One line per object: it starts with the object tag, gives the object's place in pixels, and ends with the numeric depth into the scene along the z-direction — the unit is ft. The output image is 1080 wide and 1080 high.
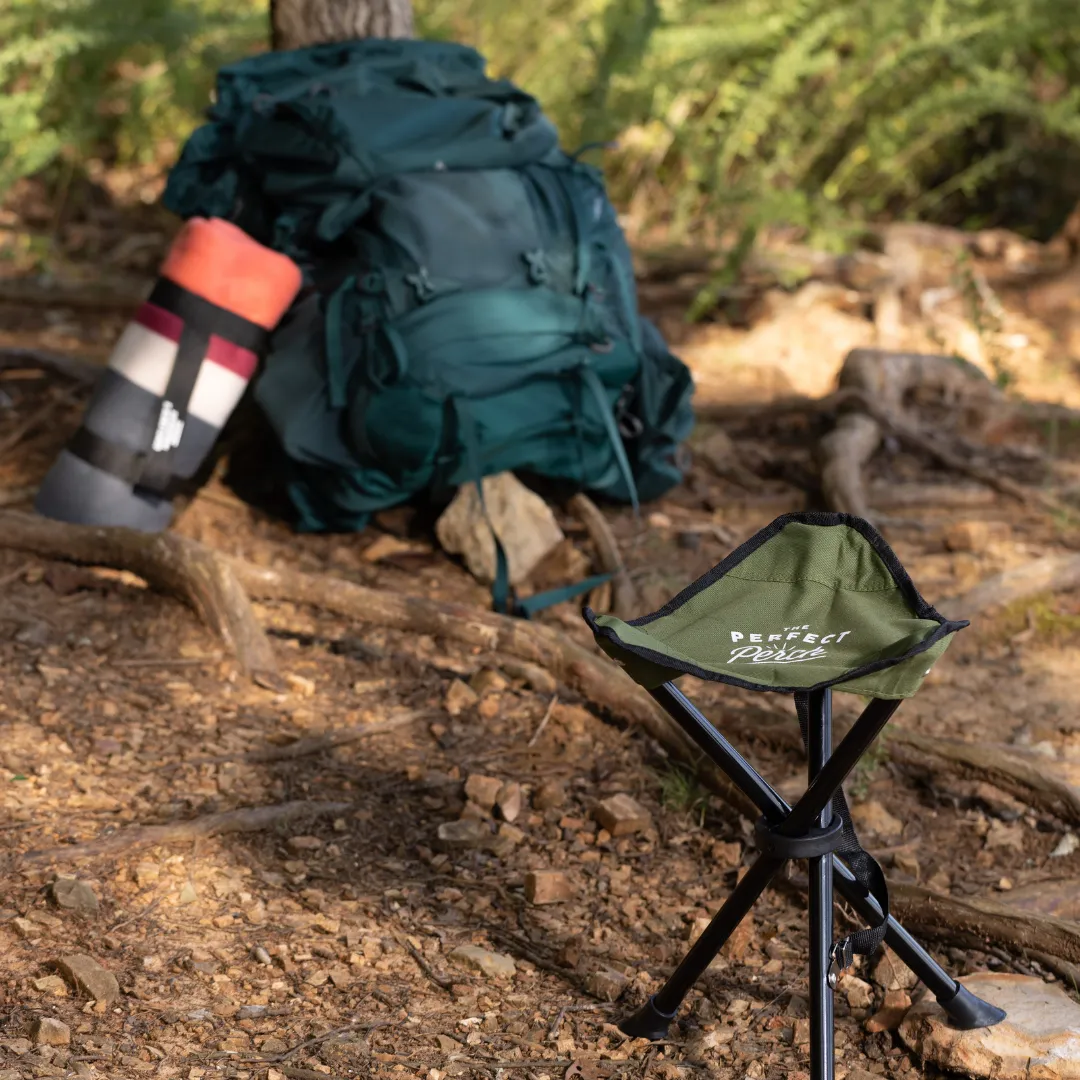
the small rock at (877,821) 8.75
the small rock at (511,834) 8.54
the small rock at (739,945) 7.47
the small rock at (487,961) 7.22
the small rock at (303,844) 8.14
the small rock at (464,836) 8.42
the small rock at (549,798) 8.88
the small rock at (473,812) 8.70
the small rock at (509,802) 8.71
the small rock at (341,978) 6.93
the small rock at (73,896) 7.09
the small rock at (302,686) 10.09
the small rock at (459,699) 10.04
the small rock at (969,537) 13.28
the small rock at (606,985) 7.07
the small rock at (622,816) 8.52
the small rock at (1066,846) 8.59
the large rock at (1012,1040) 6.38
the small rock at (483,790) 8.82
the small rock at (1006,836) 8.69
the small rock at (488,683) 10.27
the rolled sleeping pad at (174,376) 11.38
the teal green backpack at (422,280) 11.44
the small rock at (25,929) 6.81
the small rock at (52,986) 6.38
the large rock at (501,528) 12.16
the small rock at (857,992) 7.09
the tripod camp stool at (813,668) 5.44
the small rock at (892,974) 7.09
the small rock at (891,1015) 6.89
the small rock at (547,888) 7.89
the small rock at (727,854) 8.30
